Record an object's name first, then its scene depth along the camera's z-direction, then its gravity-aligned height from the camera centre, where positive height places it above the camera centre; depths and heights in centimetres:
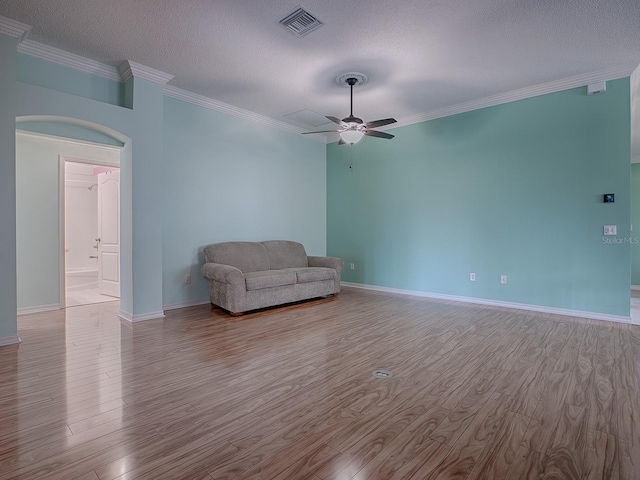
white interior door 549 +10
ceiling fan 408 +143
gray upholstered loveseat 429 -51
